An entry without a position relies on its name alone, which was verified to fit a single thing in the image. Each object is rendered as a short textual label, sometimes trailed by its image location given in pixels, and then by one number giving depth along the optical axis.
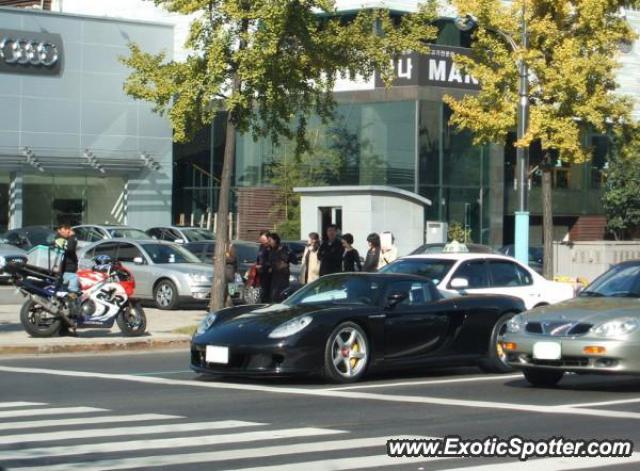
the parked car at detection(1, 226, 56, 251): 39.66
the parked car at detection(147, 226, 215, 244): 43.16
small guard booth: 38.34
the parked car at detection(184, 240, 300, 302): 31.77
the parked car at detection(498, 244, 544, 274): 38.02
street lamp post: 26.33
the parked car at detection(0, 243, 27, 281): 35.47
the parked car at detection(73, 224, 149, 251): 39.78
